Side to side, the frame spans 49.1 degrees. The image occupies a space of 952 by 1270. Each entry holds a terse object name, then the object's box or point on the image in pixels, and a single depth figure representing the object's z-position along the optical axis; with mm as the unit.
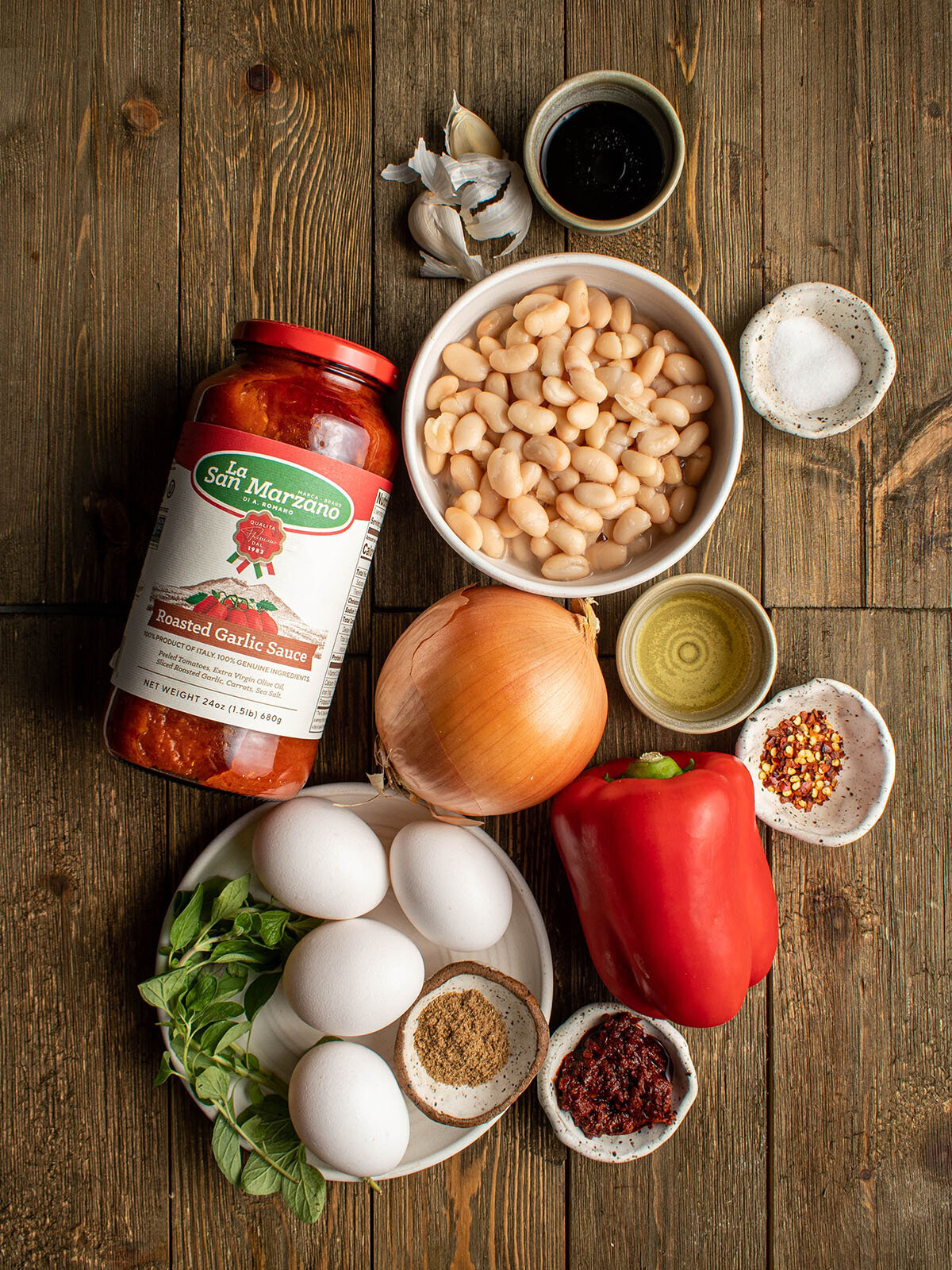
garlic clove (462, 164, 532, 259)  449
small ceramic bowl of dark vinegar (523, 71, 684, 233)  445
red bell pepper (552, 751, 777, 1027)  418
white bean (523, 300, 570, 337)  414
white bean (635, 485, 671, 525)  425
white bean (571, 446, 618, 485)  414
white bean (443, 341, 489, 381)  421
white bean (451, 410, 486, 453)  417
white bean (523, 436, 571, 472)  414
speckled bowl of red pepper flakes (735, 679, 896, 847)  460
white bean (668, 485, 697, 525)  431
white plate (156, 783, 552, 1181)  446
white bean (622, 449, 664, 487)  418
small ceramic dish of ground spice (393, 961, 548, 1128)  427
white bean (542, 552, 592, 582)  419
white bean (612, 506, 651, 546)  423
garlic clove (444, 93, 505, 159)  447
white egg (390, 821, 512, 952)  416
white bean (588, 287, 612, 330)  424
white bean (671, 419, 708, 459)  424
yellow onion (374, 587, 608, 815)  411
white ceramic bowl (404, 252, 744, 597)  413
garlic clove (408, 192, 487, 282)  445
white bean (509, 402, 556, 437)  413
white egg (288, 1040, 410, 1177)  411
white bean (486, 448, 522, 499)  412
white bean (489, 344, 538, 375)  414
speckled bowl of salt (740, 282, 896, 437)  463
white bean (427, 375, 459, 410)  421
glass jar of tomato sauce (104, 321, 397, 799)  389
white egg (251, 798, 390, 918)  414
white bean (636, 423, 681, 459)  418
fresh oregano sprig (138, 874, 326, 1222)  427
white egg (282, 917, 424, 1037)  413
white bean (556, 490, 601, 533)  418
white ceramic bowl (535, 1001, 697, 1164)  444
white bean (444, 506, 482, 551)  413
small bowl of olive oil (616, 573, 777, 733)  453
